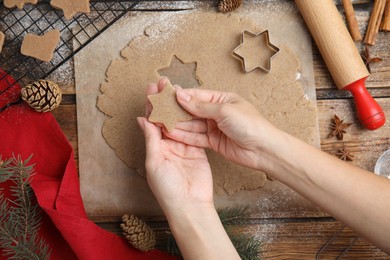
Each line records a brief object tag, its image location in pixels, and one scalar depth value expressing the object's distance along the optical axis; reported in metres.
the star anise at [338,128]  1.58
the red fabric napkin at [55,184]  1.39
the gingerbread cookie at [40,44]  1.44
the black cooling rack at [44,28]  1.55
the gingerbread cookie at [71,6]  1.44
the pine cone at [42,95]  1.42
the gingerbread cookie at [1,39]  1.45
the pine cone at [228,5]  1.57
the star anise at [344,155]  1.58
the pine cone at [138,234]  1.45
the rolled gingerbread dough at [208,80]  1.56
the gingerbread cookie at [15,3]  1.44
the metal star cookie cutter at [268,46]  1.54
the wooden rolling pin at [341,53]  1.52
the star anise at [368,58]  1.59
